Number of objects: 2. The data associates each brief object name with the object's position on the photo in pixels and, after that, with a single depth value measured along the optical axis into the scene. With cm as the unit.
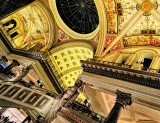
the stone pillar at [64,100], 711
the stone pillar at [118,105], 595
